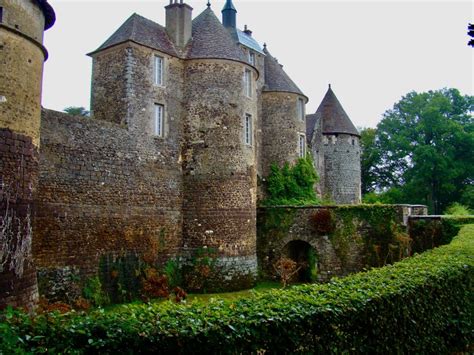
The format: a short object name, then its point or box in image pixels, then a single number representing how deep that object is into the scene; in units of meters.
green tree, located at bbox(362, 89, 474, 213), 40.91
